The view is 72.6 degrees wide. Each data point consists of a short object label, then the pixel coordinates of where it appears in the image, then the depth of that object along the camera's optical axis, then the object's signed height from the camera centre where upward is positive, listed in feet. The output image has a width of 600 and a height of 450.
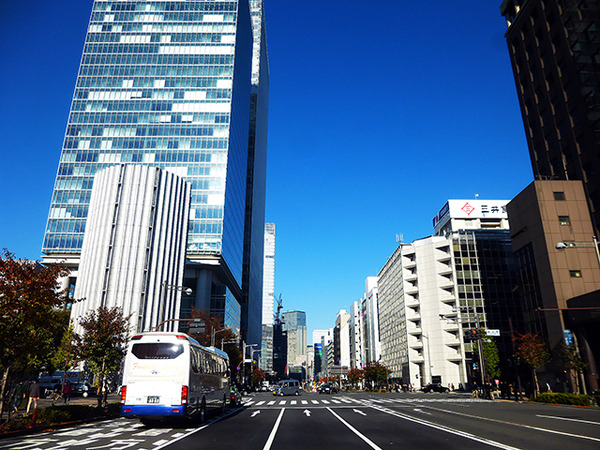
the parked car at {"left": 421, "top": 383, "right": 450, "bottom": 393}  231.91 -13.96
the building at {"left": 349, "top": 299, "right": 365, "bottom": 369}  510.99 +33.95
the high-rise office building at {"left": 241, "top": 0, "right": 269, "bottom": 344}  449.06 +205.35
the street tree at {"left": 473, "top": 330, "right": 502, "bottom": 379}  178.59 +1.70
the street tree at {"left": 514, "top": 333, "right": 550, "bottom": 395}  135.64 +2.81
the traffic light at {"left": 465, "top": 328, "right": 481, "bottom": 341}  134.86 +8.84
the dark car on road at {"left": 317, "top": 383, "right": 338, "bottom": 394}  207.80 -13.31
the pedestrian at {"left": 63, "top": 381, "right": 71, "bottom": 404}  110.91 -7.68
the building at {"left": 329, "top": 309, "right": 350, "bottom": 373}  617.21 +24.79
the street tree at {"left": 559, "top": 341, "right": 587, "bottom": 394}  119.29 +0.23
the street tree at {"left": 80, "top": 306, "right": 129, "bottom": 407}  80.48 +3.06
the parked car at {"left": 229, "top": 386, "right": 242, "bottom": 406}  105.46 -8.47
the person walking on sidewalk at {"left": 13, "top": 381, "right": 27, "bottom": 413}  58.65 -4.43
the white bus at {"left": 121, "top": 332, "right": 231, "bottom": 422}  52.70 -1.88
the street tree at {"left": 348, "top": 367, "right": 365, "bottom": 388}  366.67 -10.99
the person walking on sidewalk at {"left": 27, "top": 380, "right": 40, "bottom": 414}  64.75 -4.04
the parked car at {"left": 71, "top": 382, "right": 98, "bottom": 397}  152.95 -9.60
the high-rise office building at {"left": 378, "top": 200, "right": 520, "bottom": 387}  262.67 +47.25
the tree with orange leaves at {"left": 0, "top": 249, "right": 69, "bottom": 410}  48.98 +6.34
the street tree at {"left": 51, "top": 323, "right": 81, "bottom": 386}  84.23 +2.30
